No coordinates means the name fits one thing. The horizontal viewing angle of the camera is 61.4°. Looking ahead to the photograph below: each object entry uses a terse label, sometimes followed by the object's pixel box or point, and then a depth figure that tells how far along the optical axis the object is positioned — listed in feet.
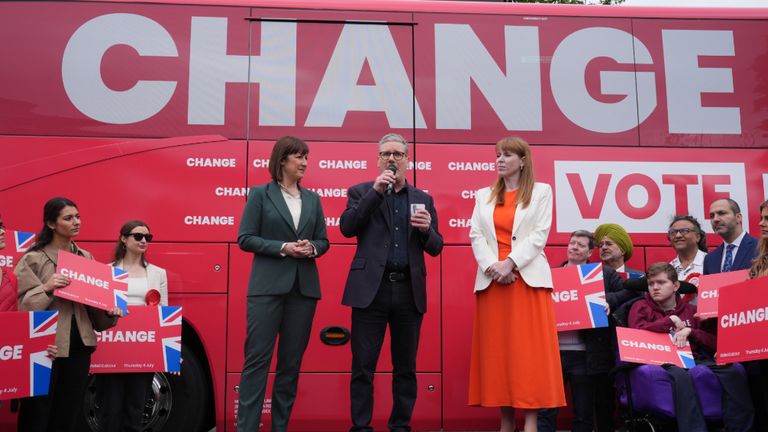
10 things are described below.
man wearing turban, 18.02
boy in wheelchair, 14.32
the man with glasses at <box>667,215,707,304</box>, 17.81
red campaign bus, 17.78
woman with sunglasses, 15.74
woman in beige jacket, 14.16
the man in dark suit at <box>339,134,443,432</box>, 14.90
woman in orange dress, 14.71
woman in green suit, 14.70
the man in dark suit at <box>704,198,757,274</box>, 17.08
